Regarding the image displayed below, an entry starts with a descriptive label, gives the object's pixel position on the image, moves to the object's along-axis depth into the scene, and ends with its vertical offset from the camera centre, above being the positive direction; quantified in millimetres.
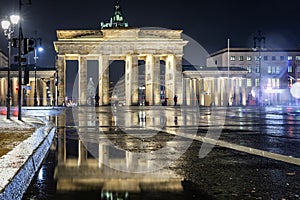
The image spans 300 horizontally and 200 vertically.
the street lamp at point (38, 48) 53906 +7475
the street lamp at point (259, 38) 60756 +9604
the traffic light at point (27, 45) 22295 +3199
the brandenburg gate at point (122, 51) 70625 +8989
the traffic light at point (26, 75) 23875 +1752
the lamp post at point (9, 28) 23047 +4535
